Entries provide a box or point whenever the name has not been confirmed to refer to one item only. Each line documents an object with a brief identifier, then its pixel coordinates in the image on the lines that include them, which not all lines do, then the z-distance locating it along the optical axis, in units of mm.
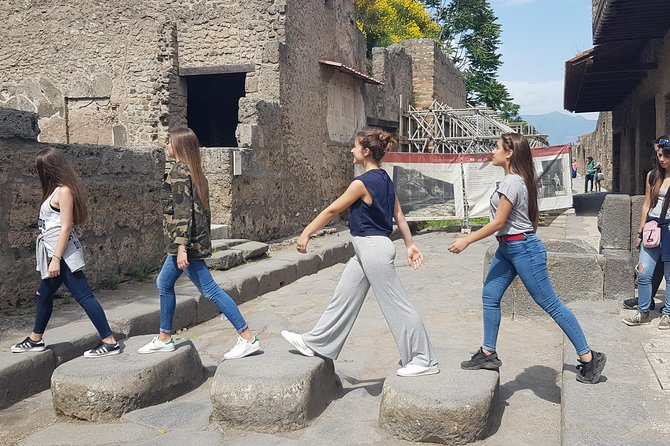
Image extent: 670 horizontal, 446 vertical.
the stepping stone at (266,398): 3676
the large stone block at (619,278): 5930
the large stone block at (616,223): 6398
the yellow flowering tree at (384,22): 28188
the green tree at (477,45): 36156
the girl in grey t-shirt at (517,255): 3902
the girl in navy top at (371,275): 3838
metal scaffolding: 17953
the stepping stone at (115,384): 3932
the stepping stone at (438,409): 3402
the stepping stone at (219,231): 9616
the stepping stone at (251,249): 8859
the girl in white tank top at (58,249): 4578
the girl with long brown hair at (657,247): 5125
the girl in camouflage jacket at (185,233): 4516
